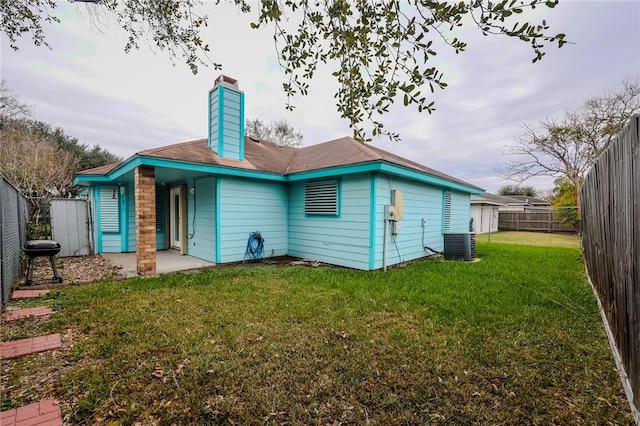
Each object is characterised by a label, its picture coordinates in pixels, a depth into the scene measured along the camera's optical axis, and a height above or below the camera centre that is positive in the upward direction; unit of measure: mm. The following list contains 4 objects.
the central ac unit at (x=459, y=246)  8113 -1085
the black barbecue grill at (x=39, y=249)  4547 -582
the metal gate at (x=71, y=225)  8008 -345
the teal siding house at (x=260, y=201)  6254 +288
